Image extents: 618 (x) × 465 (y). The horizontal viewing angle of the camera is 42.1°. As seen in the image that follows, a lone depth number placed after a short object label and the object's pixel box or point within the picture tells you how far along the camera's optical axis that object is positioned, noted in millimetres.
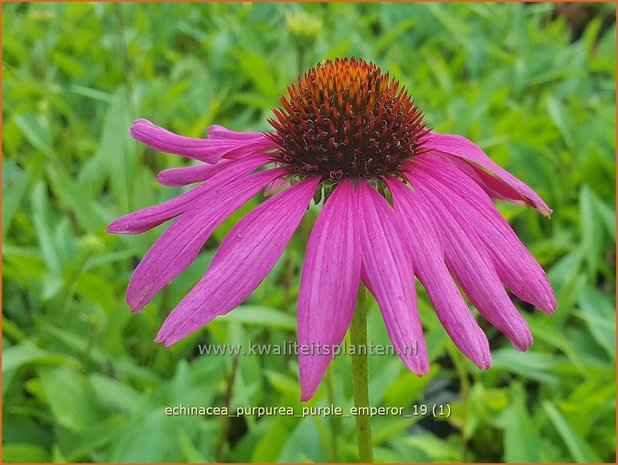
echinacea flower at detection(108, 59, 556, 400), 154
